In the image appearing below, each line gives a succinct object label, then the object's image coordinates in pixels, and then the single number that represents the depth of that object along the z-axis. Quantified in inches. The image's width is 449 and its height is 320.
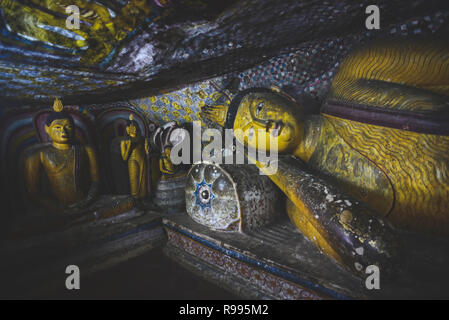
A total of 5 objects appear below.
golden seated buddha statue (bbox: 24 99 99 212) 95.5
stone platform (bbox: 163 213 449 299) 50.8
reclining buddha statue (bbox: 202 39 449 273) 53.7
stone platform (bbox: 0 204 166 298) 68.2
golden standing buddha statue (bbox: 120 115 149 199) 115.3
